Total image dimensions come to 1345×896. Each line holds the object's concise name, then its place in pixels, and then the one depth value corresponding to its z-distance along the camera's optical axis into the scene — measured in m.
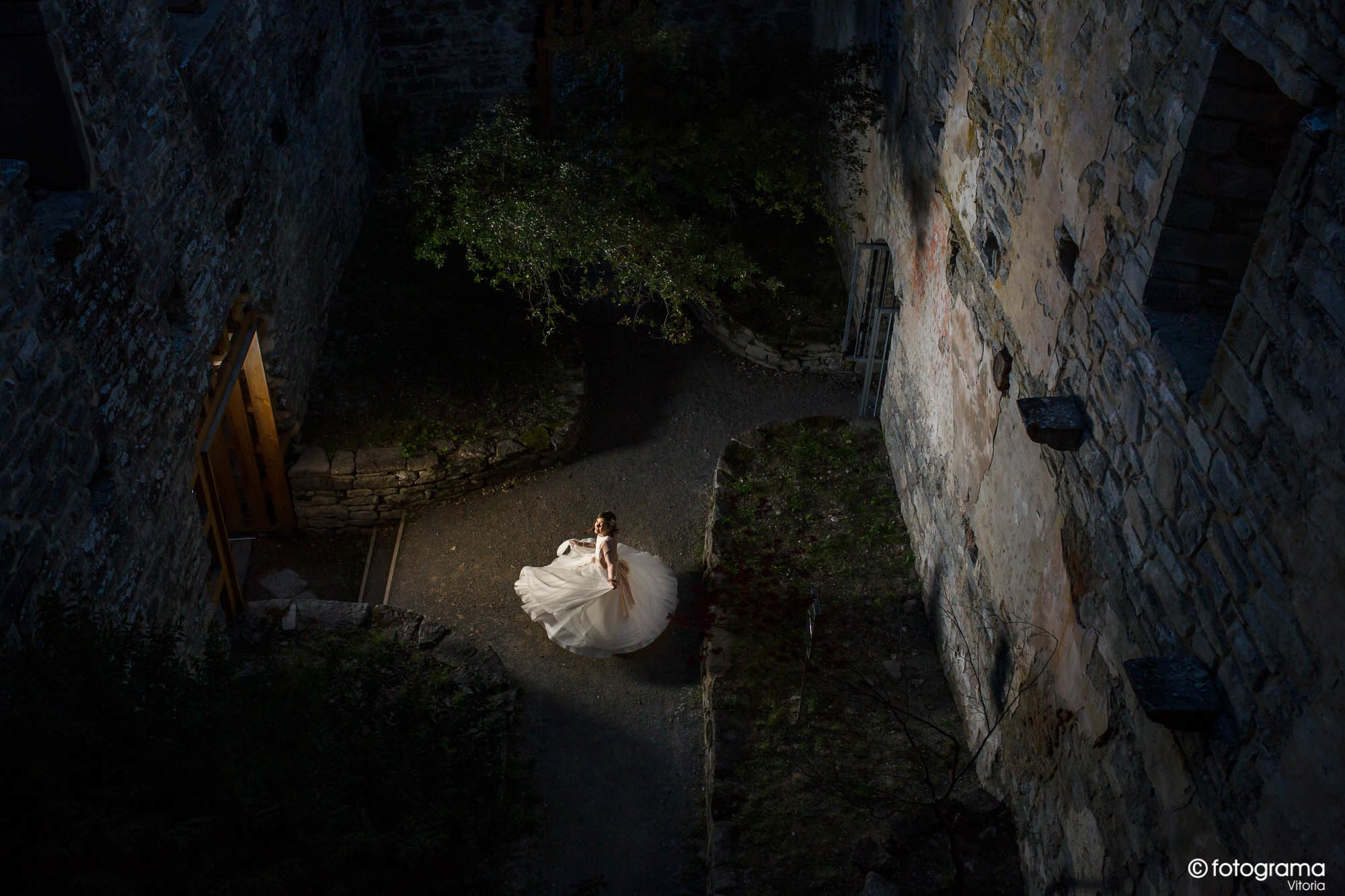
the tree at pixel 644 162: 8.47
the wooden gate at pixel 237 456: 7.03
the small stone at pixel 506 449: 8.98
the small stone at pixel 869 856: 5.38
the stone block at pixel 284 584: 8.20
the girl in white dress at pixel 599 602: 7.64
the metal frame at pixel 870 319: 8.95
